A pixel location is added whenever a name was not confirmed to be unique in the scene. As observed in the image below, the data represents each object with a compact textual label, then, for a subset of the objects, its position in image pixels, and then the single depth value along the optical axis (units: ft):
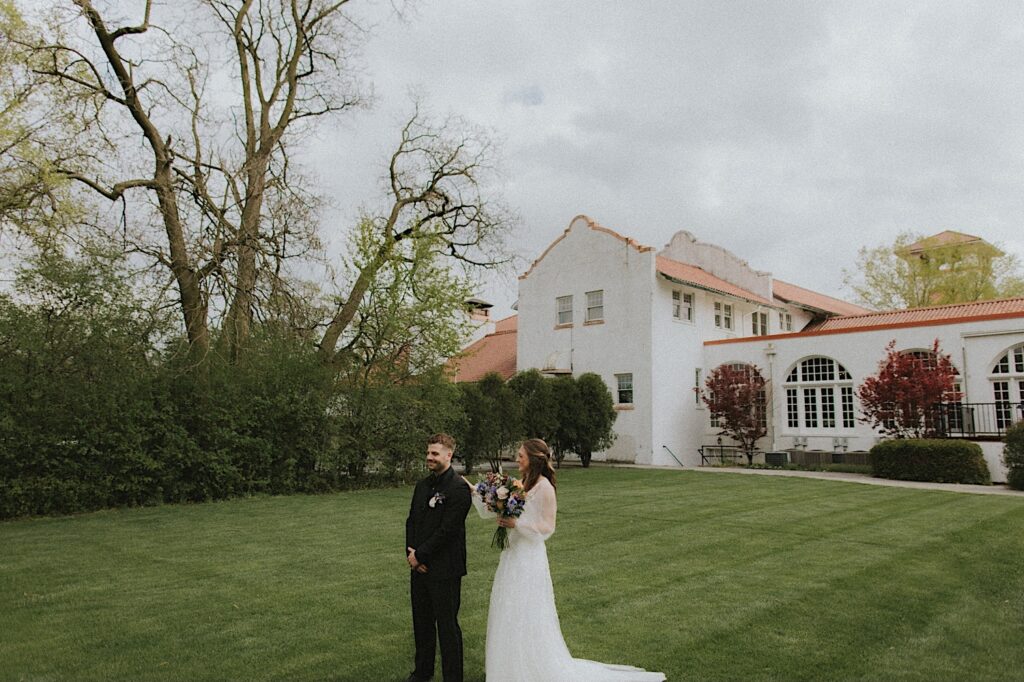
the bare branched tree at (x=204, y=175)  50.49
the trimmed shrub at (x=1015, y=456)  59.62
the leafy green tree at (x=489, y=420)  71.82
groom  16.34
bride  16.02
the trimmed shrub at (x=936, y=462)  64.03
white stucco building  74.54
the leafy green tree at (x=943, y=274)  140.26
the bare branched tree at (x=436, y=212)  77.05
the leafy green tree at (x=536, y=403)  80.38
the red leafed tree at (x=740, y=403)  88.58
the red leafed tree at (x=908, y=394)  70.33
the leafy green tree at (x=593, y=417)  86.02
